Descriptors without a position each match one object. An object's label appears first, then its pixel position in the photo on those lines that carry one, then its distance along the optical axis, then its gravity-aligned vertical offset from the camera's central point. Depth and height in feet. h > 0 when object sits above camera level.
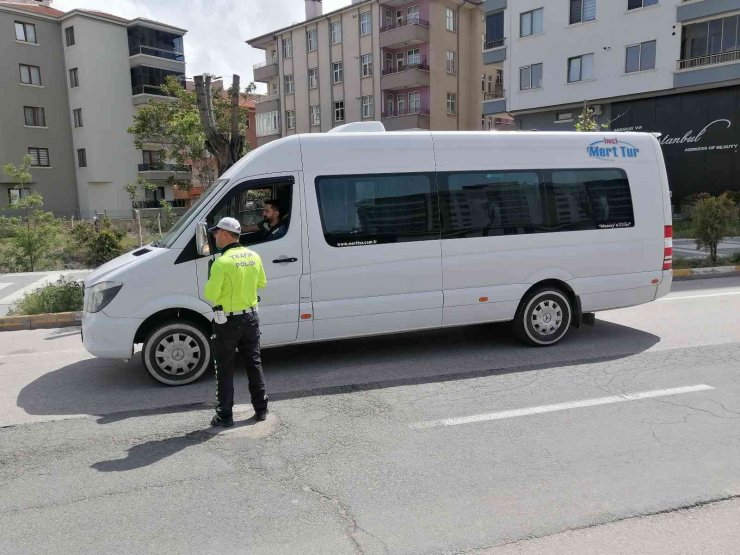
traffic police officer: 15.40 -2.91
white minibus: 19.36 -1.51
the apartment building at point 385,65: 131.95 +33.45
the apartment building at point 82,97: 140.05 +28.73
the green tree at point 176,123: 87.73 +14.67
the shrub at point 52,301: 32.71 -5.09
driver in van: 19.93 -0.57
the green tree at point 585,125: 54.80 +6.92
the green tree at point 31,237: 49.57 -2.19
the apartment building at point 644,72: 90.79 +21.20
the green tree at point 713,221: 43.78 -1.99
